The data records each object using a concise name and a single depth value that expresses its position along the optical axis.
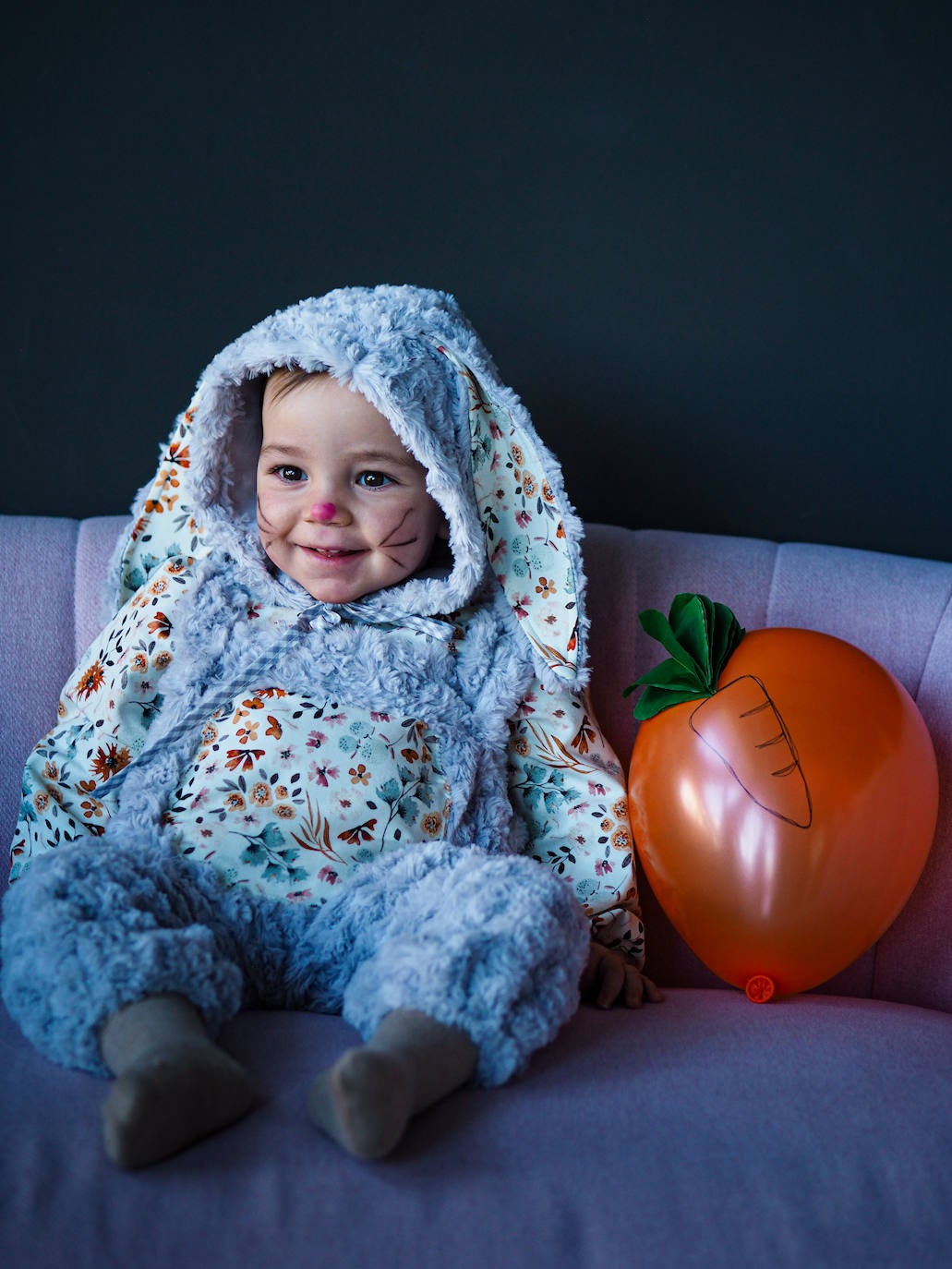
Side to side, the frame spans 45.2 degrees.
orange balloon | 1.16
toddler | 1.16
